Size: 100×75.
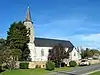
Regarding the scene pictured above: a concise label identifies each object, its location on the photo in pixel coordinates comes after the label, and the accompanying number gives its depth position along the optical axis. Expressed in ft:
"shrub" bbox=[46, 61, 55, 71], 75.40
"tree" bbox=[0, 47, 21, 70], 72.95
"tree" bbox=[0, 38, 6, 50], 85.83
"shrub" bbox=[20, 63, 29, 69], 83.43
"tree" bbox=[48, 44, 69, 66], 90.01
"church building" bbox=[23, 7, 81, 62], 123.45
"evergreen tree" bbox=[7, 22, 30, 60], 96.90
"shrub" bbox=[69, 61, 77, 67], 92.97
